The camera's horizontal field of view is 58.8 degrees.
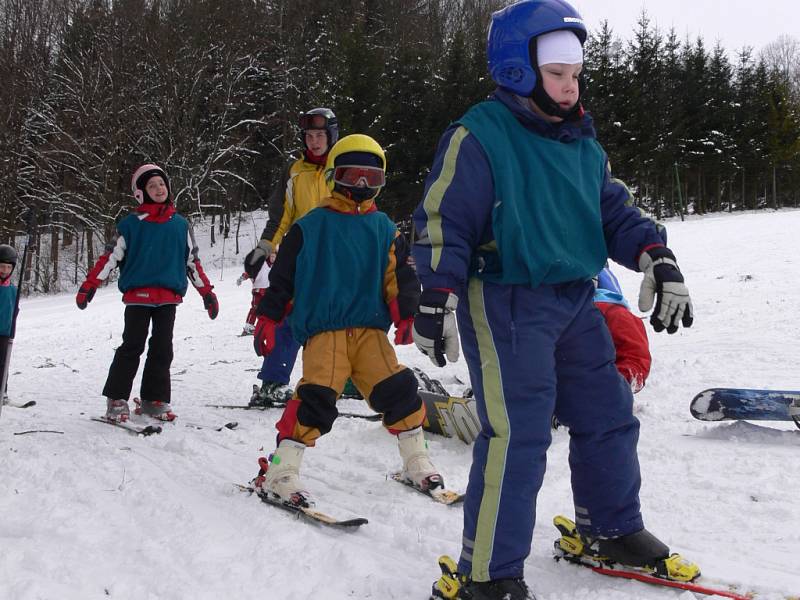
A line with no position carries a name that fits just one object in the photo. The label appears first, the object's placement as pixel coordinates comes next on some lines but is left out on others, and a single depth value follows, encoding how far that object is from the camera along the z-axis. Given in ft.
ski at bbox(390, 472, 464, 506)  10.81
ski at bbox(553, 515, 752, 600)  7.52
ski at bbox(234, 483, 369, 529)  9.84
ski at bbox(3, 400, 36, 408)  19.21
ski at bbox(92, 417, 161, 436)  15.56
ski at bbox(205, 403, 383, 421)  16.44
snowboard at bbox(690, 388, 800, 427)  13.24
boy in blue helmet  7.40
